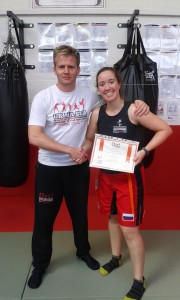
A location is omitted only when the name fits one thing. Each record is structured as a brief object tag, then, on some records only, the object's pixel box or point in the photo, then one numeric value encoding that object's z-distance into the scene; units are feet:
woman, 5.43
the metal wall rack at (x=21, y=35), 8.53
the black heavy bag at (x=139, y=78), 7.88
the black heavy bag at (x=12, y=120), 7.66
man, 5.48
